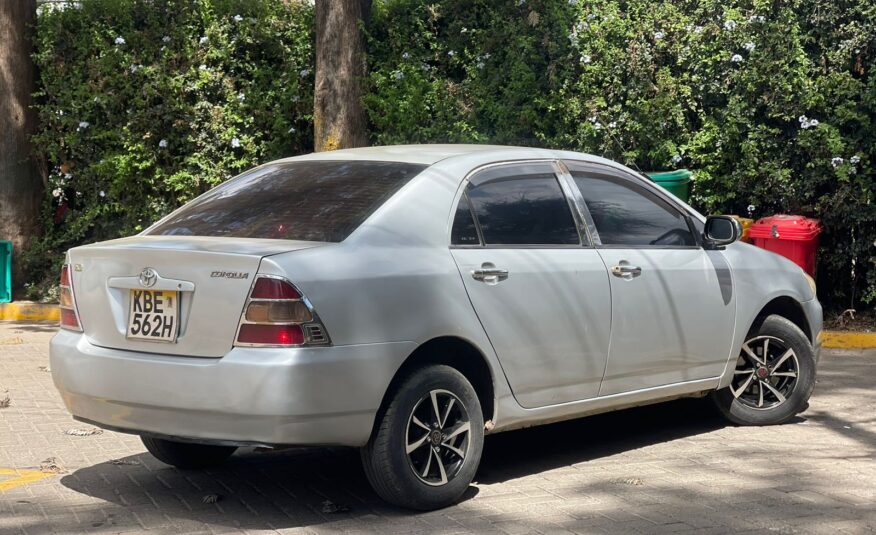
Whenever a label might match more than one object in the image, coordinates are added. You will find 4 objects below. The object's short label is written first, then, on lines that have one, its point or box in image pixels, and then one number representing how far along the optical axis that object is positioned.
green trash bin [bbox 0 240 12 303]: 14.24
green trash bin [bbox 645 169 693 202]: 11.46
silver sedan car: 5.29
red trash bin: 11.24
